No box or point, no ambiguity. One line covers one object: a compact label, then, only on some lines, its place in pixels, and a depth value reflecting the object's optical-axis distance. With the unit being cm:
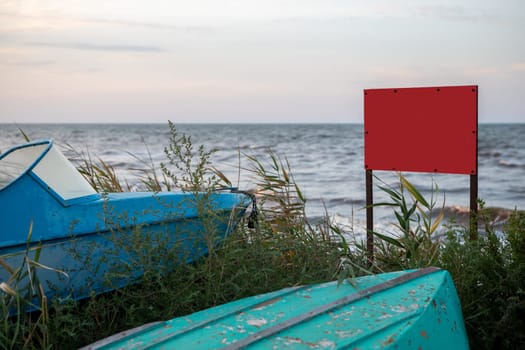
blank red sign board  483
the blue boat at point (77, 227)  348
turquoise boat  262
